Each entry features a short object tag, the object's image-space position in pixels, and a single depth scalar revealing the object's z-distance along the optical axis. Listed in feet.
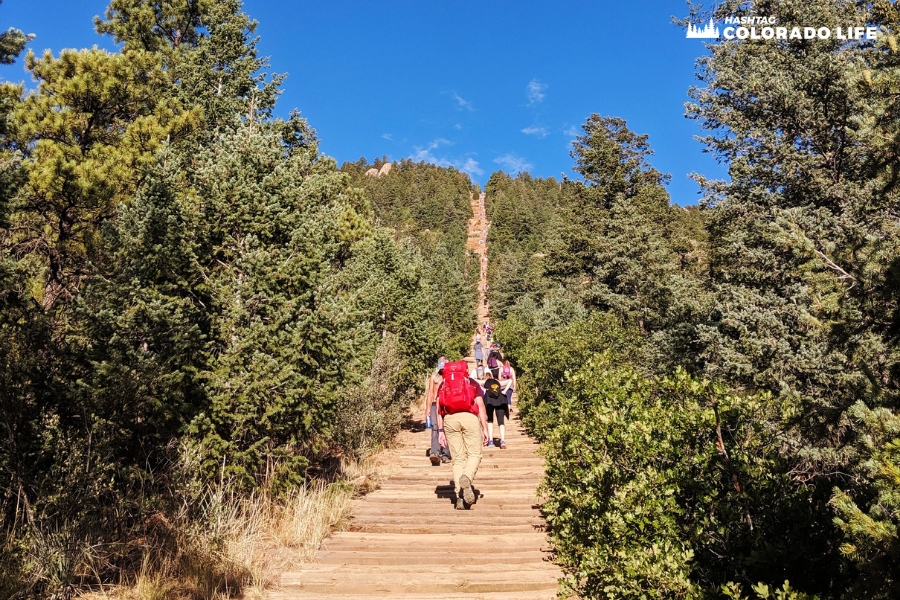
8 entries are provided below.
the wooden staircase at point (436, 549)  14.06
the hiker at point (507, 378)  37.83
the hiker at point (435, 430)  25.61
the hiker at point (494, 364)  38.29
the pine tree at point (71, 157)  31.37
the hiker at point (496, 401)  36.27
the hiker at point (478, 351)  59.24
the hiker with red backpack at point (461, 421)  22.16
